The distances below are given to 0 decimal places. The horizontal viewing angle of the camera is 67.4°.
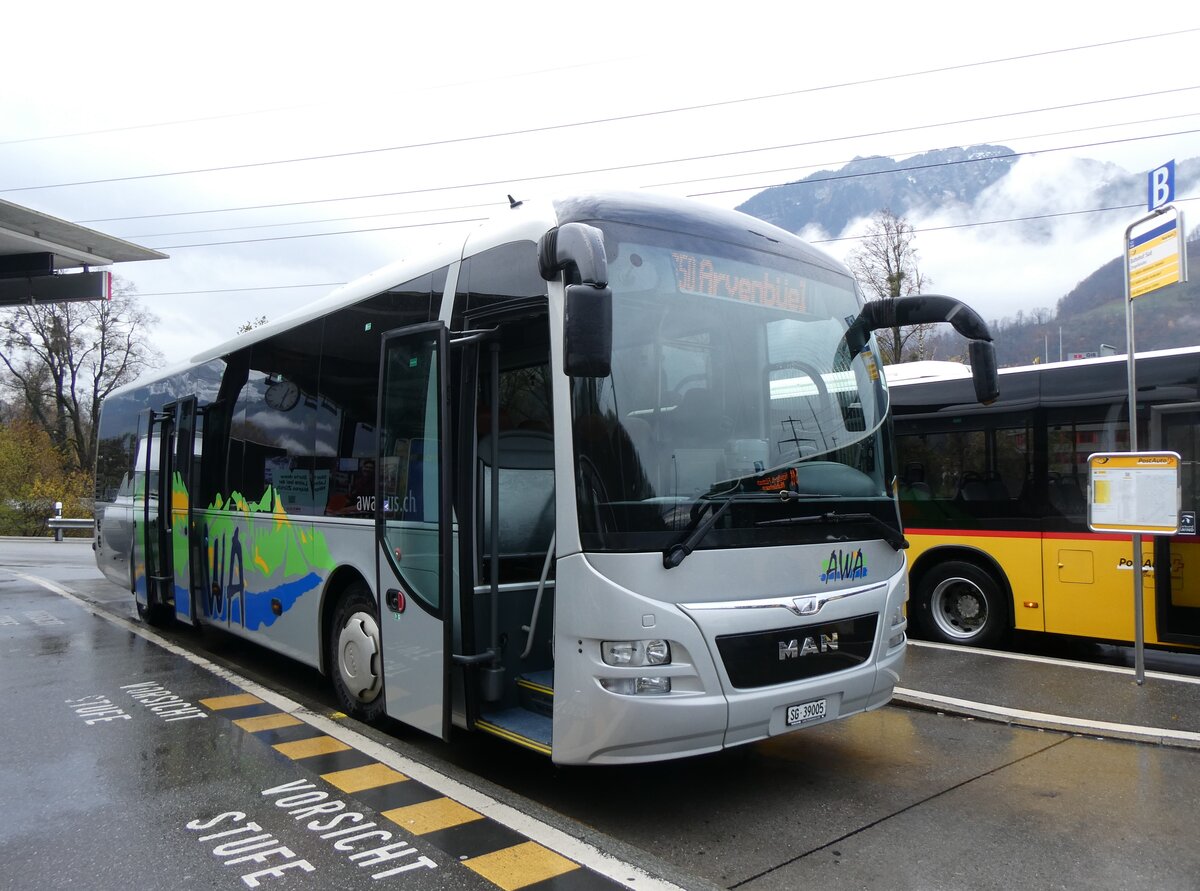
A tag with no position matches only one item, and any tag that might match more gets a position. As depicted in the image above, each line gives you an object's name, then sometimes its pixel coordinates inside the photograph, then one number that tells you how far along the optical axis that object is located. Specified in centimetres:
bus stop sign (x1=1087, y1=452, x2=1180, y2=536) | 691
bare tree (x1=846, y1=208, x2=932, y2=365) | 3250
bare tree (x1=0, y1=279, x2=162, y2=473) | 4088
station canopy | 1341
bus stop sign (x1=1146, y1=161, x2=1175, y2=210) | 729
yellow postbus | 789
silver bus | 432
